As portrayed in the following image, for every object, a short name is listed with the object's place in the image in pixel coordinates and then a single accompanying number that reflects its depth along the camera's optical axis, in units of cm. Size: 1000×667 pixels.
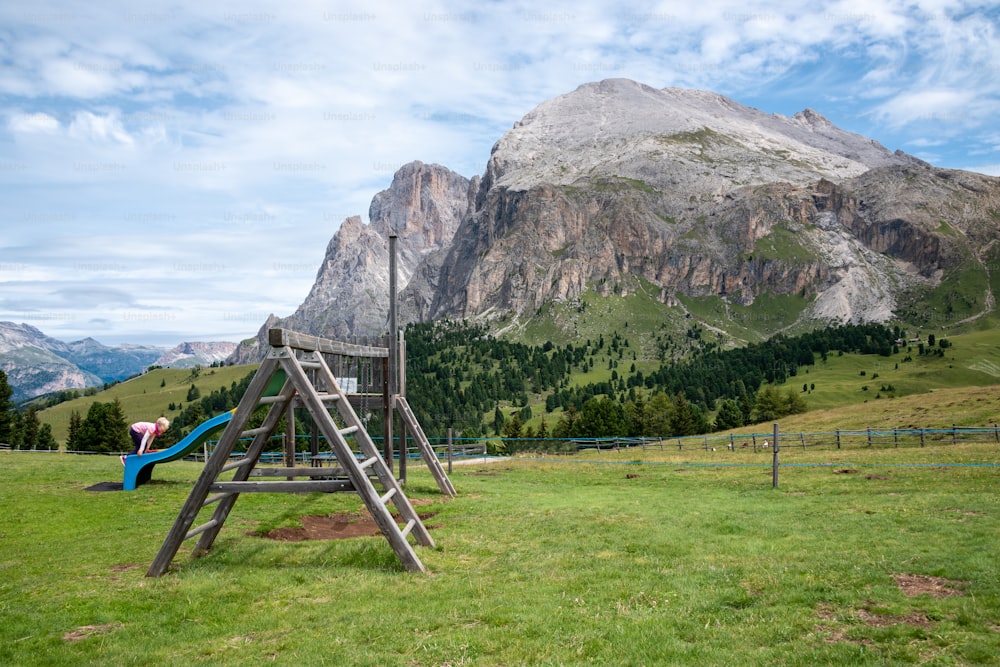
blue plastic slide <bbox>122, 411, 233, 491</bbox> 2168
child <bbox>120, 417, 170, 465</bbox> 2562
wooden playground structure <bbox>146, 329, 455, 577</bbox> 1318
